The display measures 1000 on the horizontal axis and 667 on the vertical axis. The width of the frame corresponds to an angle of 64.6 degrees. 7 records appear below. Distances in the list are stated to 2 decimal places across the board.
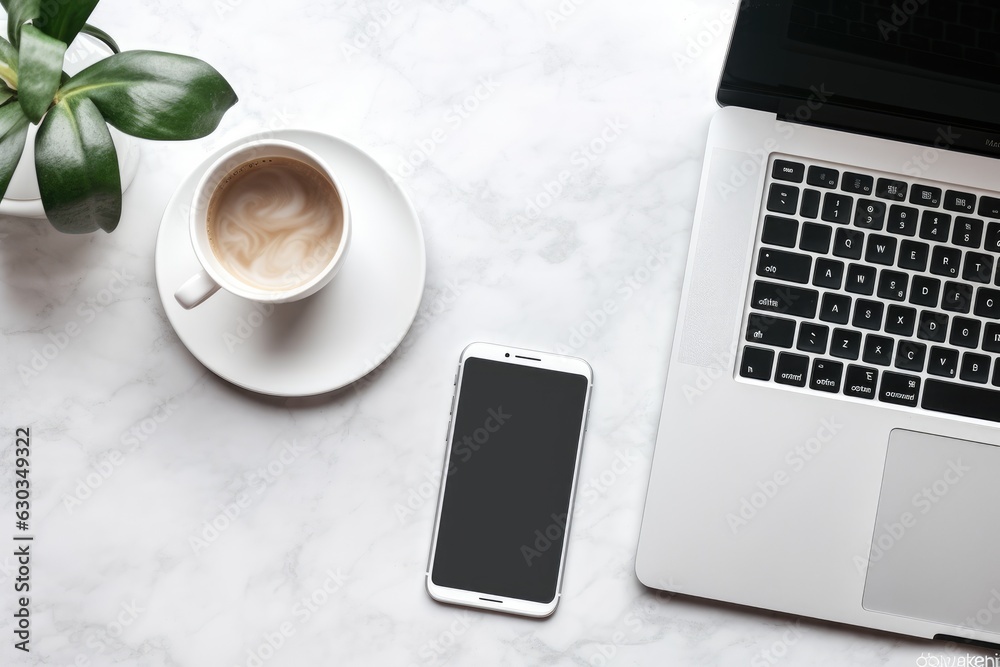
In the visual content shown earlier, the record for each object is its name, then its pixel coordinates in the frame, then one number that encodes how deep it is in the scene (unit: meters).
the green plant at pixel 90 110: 0.57
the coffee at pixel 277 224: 0.73
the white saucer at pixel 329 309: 0.78
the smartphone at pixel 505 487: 0.82
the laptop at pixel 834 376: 0.77
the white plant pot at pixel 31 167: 0.68
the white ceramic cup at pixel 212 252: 0.68
